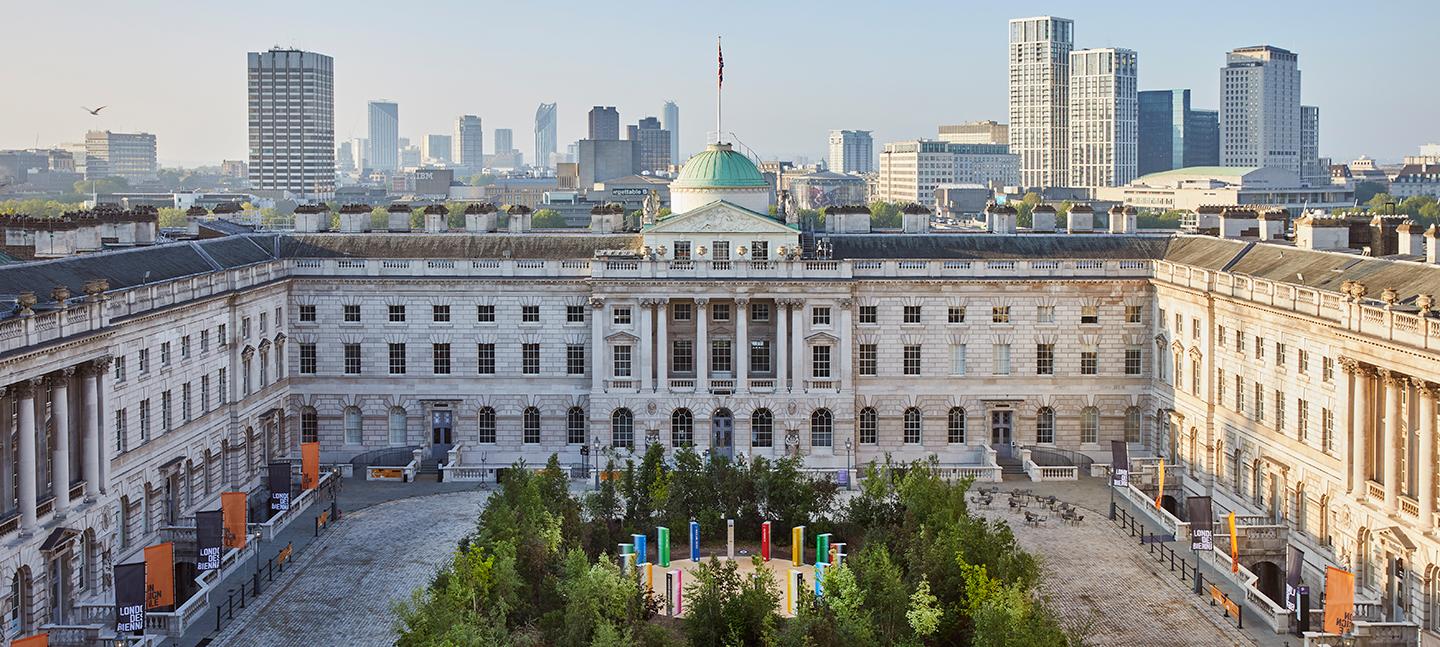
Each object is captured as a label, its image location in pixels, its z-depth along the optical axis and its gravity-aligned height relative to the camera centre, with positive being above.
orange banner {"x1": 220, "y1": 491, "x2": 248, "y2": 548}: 76.88 -11.24
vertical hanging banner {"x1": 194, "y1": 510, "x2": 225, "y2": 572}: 72.69 -11.27
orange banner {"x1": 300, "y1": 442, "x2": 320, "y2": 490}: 88.94 -10.43
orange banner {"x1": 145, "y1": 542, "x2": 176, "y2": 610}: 67.75 -11.99
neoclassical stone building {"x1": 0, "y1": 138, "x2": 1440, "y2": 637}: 98.75 -5.12
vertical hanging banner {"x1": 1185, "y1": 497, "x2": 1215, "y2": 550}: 74.56 -11.16
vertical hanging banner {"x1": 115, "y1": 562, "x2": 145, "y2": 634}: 63.84 -12.04
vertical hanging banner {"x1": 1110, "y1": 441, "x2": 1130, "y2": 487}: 89.38 -10.48
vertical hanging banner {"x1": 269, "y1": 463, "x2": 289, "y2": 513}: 84.94 -10.74
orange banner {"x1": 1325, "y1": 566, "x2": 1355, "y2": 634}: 63.31 -12.07
